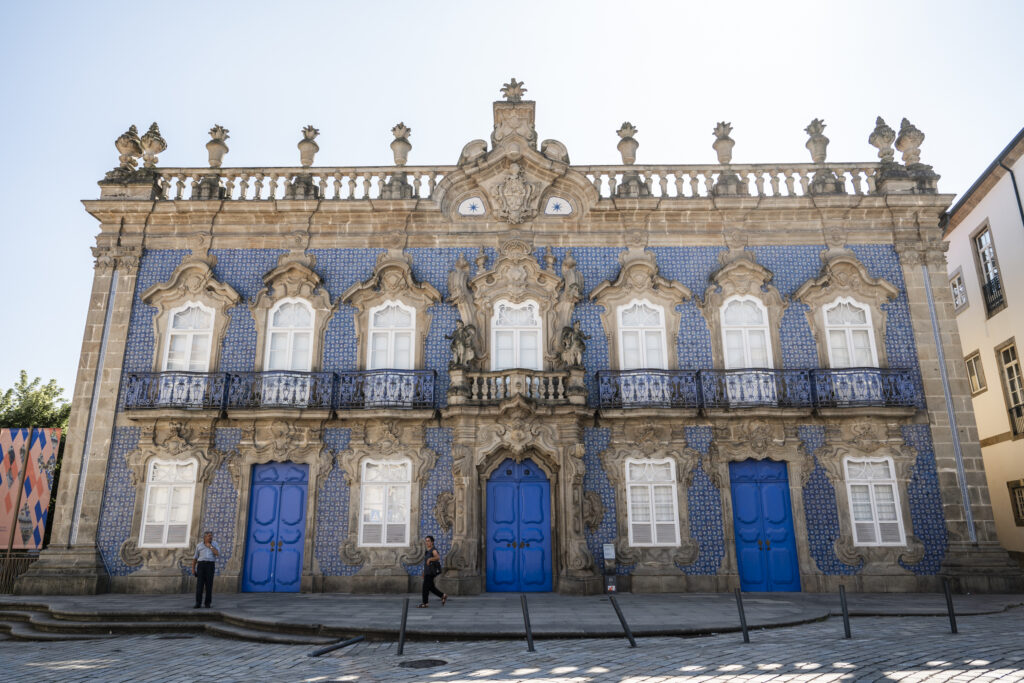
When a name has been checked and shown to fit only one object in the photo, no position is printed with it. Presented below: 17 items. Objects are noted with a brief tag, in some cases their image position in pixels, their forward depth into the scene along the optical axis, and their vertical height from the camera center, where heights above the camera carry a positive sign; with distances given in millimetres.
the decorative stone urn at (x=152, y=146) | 15242 +8427
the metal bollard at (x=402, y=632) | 7035 -949
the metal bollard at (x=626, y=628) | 7225 -956
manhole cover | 6789 -1238
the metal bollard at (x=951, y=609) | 7776 -844
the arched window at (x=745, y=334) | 13812 +3929
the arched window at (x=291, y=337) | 13938 +3964
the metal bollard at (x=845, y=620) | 7671 -938
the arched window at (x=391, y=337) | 13922 +3946
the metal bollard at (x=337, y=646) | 7523 -1203
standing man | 10688 -423
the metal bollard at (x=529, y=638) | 7167 -1043
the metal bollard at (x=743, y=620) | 7341 -906
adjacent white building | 15523 +5067
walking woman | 10656 -529
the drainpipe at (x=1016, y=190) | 15203 +7387
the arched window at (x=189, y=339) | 13922 +3915
